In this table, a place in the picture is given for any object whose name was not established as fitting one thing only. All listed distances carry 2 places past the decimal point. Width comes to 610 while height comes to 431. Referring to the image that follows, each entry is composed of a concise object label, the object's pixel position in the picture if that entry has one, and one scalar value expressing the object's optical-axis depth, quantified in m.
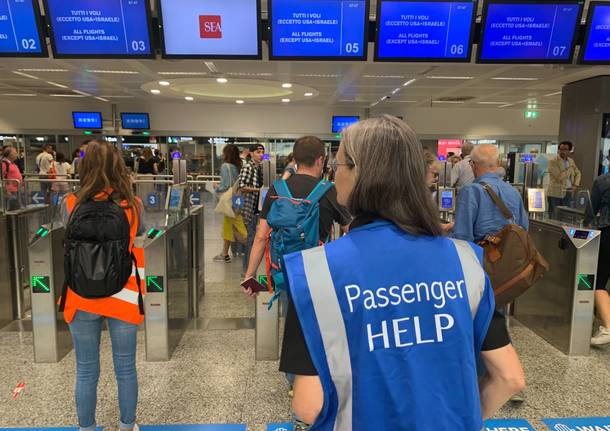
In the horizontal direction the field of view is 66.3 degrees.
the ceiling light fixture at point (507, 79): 7.71
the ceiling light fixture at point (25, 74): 7.88
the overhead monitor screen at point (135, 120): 12.87
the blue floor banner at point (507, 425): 2.36
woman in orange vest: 1.97
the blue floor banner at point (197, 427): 2.37
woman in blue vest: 0.83
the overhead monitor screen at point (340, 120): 13.01
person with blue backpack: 2.33
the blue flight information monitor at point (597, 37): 3.89
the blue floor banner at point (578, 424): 2.37
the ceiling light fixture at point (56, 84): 9.02
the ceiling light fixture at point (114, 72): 7.49
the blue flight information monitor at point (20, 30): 3.77
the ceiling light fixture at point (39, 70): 7.57
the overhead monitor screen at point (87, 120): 12.59
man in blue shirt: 2.61
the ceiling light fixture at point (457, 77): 7.75
